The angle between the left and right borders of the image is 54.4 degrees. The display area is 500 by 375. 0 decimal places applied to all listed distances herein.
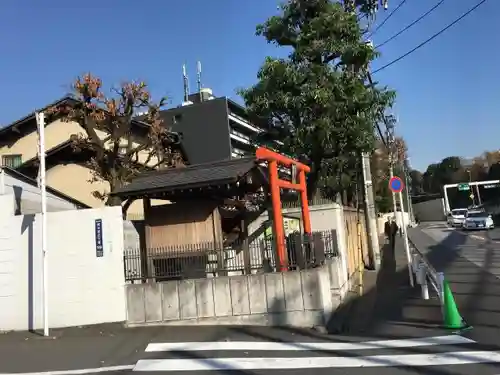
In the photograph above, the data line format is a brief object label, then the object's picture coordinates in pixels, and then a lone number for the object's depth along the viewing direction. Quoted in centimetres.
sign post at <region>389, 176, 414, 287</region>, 1420
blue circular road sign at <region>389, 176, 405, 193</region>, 1437
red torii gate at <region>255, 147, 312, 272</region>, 974
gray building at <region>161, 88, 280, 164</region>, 4444
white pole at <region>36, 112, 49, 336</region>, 916
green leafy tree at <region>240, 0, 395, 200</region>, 1388
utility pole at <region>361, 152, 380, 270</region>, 1789
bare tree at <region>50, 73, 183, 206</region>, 1637
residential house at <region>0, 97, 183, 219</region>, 2359
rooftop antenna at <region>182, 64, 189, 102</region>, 5578
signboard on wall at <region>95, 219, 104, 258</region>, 964
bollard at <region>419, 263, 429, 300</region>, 1164
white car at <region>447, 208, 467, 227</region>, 4821
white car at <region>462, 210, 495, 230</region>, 3919
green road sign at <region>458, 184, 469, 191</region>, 7615
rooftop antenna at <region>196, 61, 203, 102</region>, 5478
